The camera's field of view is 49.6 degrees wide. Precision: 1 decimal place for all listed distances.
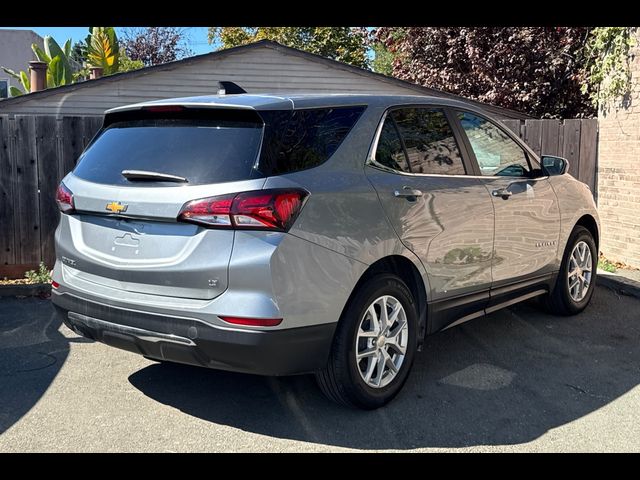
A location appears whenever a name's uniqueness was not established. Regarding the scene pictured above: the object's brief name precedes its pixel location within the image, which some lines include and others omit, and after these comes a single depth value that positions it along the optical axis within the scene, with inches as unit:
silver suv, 136.9
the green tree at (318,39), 1024.9
